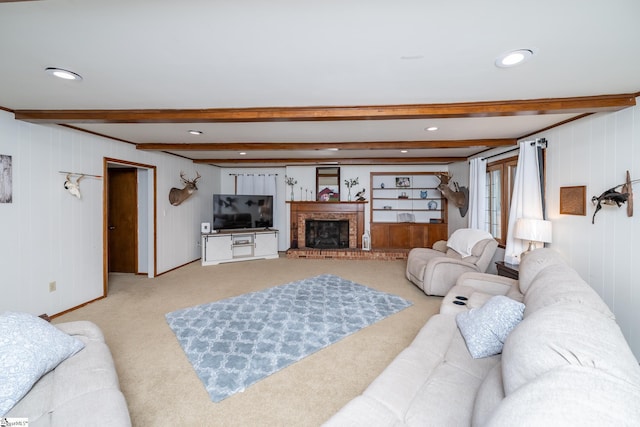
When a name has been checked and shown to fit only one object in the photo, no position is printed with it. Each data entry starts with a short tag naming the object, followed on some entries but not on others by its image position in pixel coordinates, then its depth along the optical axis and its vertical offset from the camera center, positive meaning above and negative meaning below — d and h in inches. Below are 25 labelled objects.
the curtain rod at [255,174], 274.7 +39.8
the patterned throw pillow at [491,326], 61.5 -28.6
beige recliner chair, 140.6 -29.7
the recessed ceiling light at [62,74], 71.1 +39.1
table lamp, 120.8 -9.0
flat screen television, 234.7 +0.3
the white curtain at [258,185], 272.2 +27.9
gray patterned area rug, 82.7 -48.9
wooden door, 186.7 -4.0
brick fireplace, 255.9 -2.8
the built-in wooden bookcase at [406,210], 253.1 +1.1
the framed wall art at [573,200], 108.6 +4.8
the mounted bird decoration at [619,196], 88.1 +5.1
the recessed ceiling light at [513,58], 62.2 +38.3
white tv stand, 220.8 -30.7
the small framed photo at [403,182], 266.4 +30.2
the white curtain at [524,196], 132.8 +7.9
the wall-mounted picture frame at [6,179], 103.3 +13.4
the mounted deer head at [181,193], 201.6 +14.9
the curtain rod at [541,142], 131.8 +35.4
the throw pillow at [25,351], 46.6 -28.4
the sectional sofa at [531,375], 24.9 -19.7
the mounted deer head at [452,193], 217.3 +15.4
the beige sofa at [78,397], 42.4 -33.8
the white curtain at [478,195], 185.2 +11.6
